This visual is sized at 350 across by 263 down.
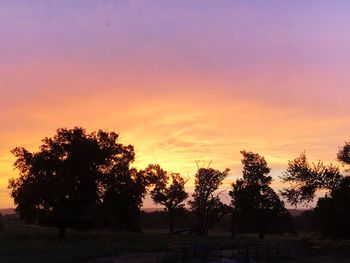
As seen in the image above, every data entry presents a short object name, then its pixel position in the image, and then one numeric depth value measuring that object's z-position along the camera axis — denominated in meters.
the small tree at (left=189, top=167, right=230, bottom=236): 95.50
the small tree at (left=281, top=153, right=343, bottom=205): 62.41
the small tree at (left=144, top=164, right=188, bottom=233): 97.81
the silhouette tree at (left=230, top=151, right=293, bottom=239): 84.94
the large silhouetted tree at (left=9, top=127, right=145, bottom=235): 63.03
